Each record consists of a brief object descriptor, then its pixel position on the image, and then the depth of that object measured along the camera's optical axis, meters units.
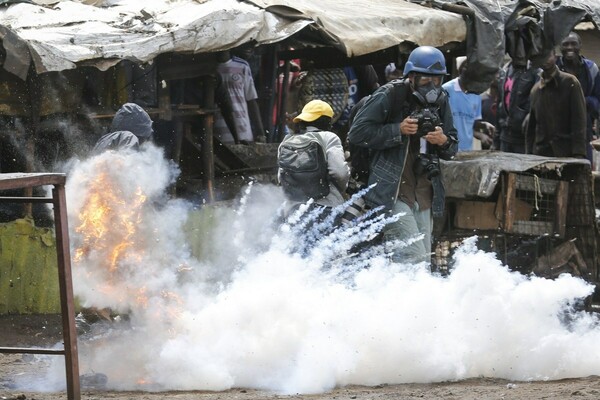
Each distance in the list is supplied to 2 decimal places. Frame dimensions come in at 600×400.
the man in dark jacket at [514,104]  21.36
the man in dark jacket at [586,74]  21.91
